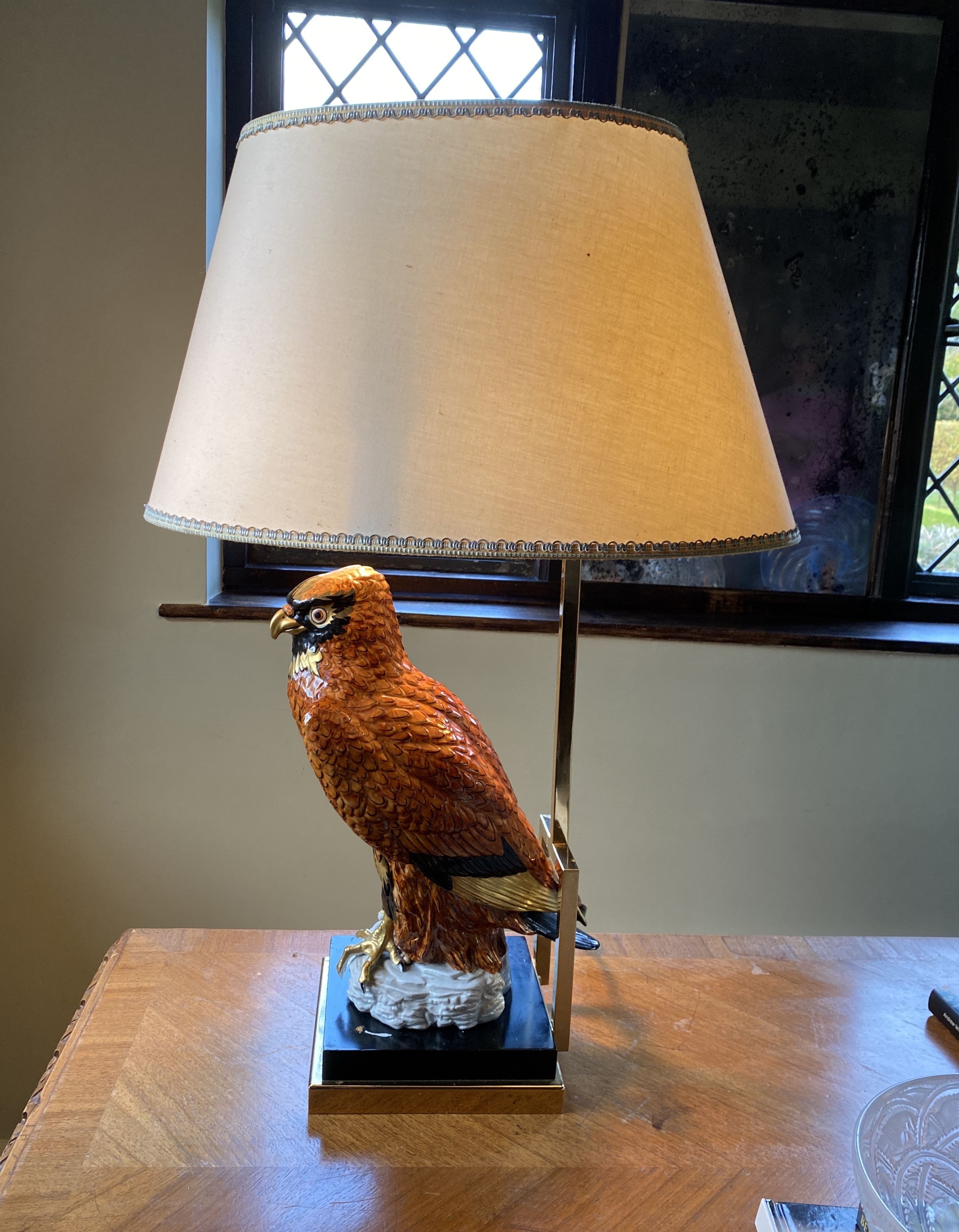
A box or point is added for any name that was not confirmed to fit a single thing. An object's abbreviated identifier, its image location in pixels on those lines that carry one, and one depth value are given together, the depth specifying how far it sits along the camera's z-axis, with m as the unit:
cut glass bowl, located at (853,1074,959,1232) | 0.66
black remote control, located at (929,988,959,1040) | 0.97
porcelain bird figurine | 0.76
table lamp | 0.56
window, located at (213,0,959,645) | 1.55
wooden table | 0.72
